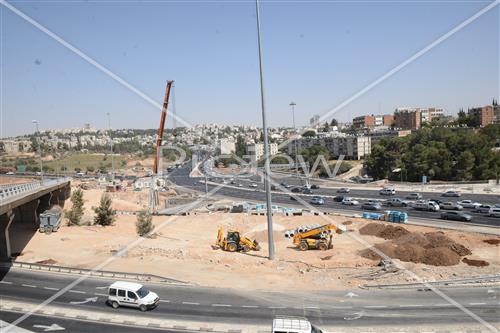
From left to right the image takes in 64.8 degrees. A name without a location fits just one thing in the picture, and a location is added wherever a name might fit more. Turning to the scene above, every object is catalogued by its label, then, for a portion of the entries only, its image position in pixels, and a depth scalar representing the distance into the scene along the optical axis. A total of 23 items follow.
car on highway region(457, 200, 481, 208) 41.95
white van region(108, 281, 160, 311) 16.17
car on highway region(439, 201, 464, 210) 41.47
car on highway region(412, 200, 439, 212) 41.62
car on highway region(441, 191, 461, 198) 51.63
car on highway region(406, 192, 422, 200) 51.62
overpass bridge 24.69
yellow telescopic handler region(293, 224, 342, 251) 28.91
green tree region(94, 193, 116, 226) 38.78
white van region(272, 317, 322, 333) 12.08
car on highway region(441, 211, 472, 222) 35.50
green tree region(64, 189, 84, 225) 38.25
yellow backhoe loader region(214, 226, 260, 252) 28.16
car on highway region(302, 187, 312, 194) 61.89
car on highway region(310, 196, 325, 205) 50.13
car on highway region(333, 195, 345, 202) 52.22
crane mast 67.65
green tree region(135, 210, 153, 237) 33.81
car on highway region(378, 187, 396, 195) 56.51
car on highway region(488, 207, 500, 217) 36.64
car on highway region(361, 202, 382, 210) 44.28
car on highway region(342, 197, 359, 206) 49.17
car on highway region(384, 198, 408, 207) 45.81
